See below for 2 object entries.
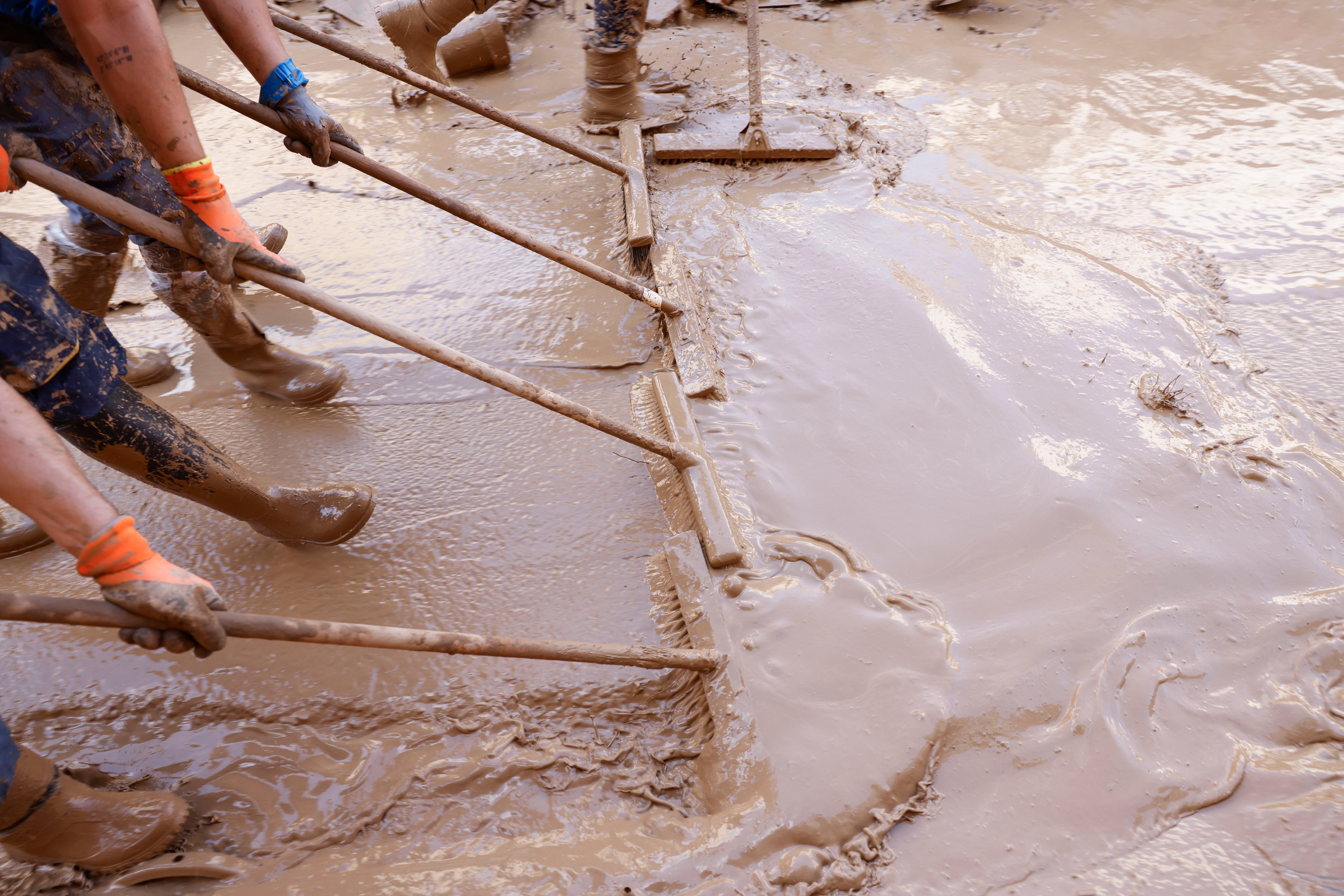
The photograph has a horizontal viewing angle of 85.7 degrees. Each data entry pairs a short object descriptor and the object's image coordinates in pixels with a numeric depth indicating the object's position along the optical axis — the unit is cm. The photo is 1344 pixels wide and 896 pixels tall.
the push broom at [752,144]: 340
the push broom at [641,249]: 213
